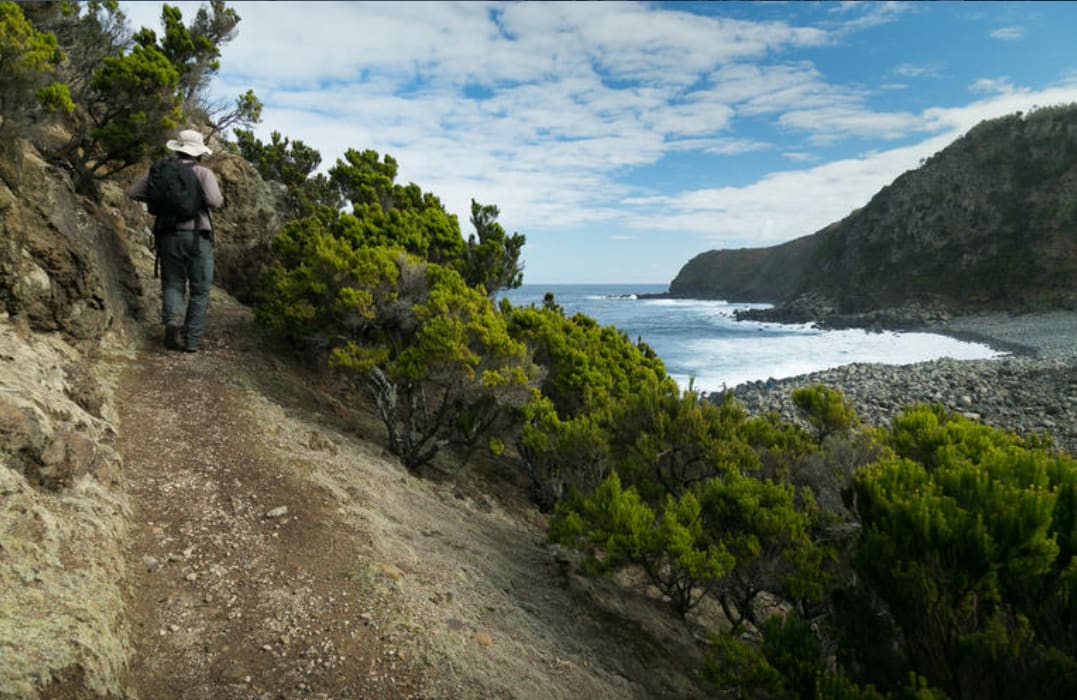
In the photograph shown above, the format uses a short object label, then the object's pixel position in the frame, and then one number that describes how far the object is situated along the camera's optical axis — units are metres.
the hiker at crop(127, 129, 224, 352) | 7.59
